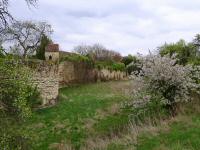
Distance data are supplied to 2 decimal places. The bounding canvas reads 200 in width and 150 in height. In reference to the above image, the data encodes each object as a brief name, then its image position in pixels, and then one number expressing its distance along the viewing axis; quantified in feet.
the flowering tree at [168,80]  29.06
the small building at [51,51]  62.03
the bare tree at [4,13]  14.62
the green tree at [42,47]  66.43
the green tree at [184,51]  37.96
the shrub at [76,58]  53.79
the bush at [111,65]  62.63
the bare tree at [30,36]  67.81
